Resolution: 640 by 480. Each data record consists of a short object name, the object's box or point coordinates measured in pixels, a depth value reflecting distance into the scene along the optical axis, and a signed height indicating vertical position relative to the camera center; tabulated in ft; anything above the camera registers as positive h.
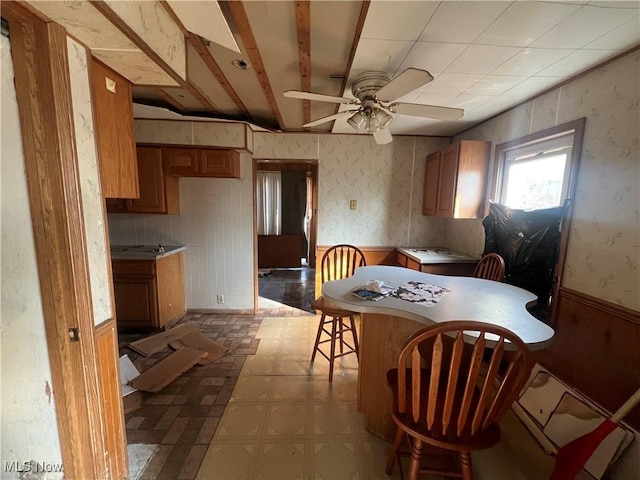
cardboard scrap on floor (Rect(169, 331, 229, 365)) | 8.14 -4.64
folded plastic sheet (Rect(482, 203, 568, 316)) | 6.26 -0.97
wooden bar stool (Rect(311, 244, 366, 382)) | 7.09 -3.03
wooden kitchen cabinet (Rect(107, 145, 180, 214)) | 9.67 +0.45
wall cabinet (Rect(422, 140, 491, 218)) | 9.00 +0.97
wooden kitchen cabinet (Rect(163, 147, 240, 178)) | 9.86 +1.49
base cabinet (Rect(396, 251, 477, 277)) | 9.37 -2.18
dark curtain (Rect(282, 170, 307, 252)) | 20.42 +0.03
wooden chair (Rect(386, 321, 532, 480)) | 3.22 -2.56
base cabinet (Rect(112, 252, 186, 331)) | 9.30 -3.31
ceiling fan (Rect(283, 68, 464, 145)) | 5.01 +2.03
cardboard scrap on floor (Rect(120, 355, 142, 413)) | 6.12 -4.58
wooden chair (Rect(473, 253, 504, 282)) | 6.91 -1.65
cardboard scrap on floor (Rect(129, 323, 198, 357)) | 8.28 -4.56
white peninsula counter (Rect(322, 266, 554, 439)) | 4.36 -1.77
